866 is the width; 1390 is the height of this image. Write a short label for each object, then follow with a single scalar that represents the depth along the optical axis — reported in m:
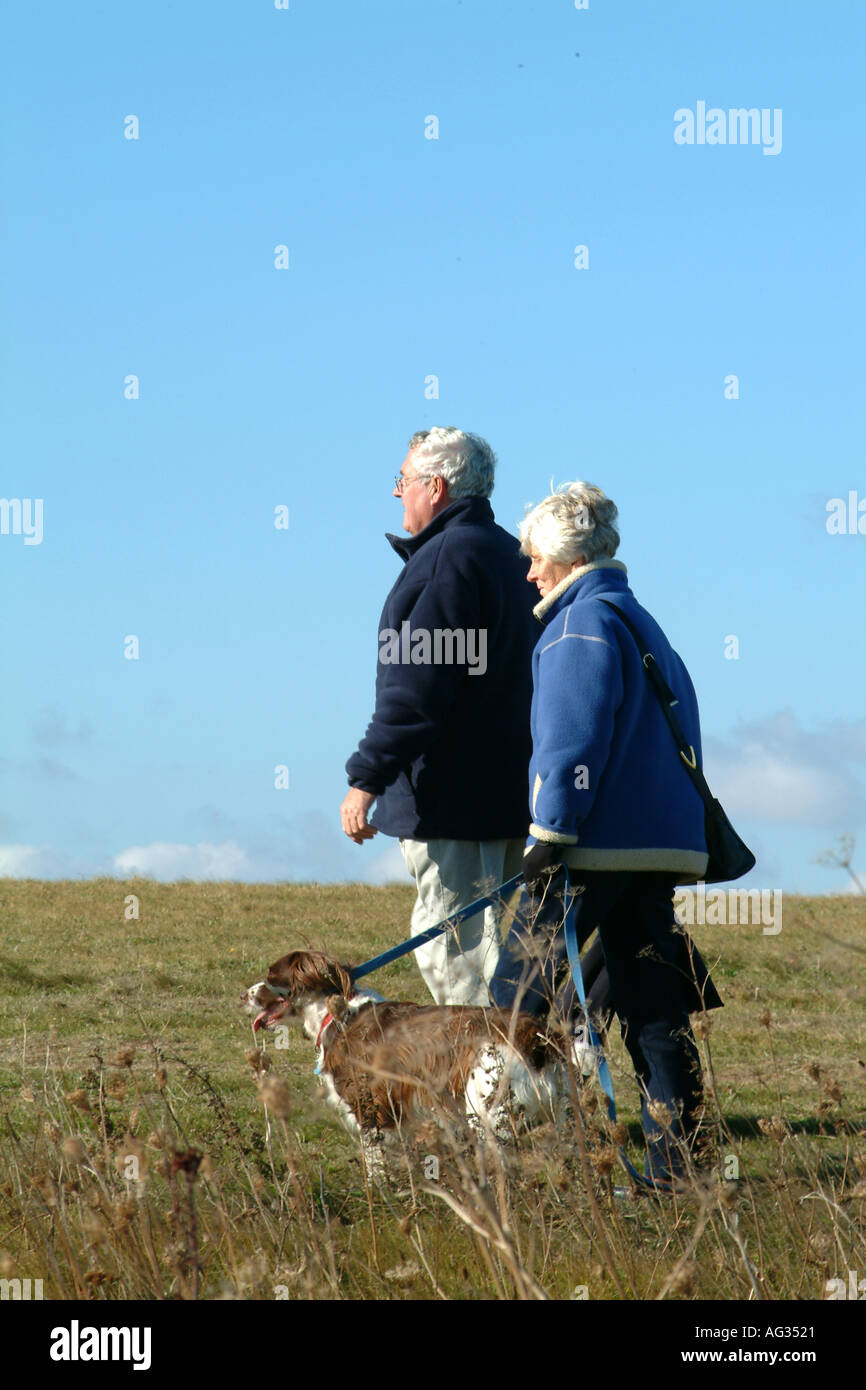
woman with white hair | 9.00
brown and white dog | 8.11
